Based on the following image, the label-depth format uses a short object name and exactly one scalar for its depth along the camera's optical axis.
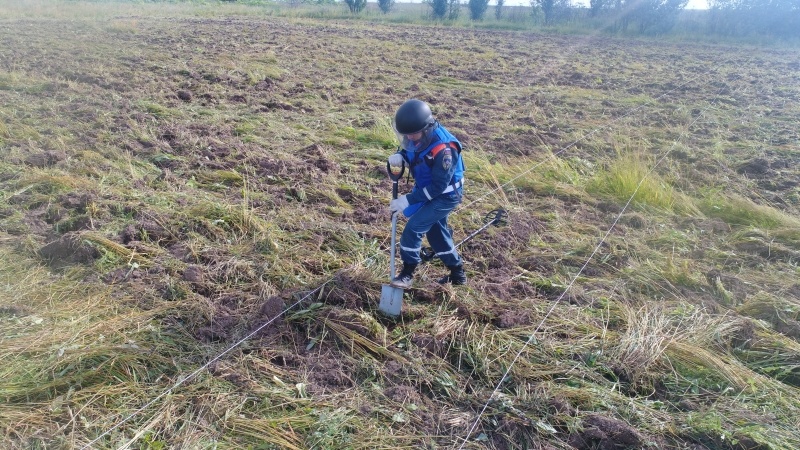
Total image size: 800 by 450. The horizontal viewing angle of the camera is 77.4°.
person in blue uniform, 3.38
